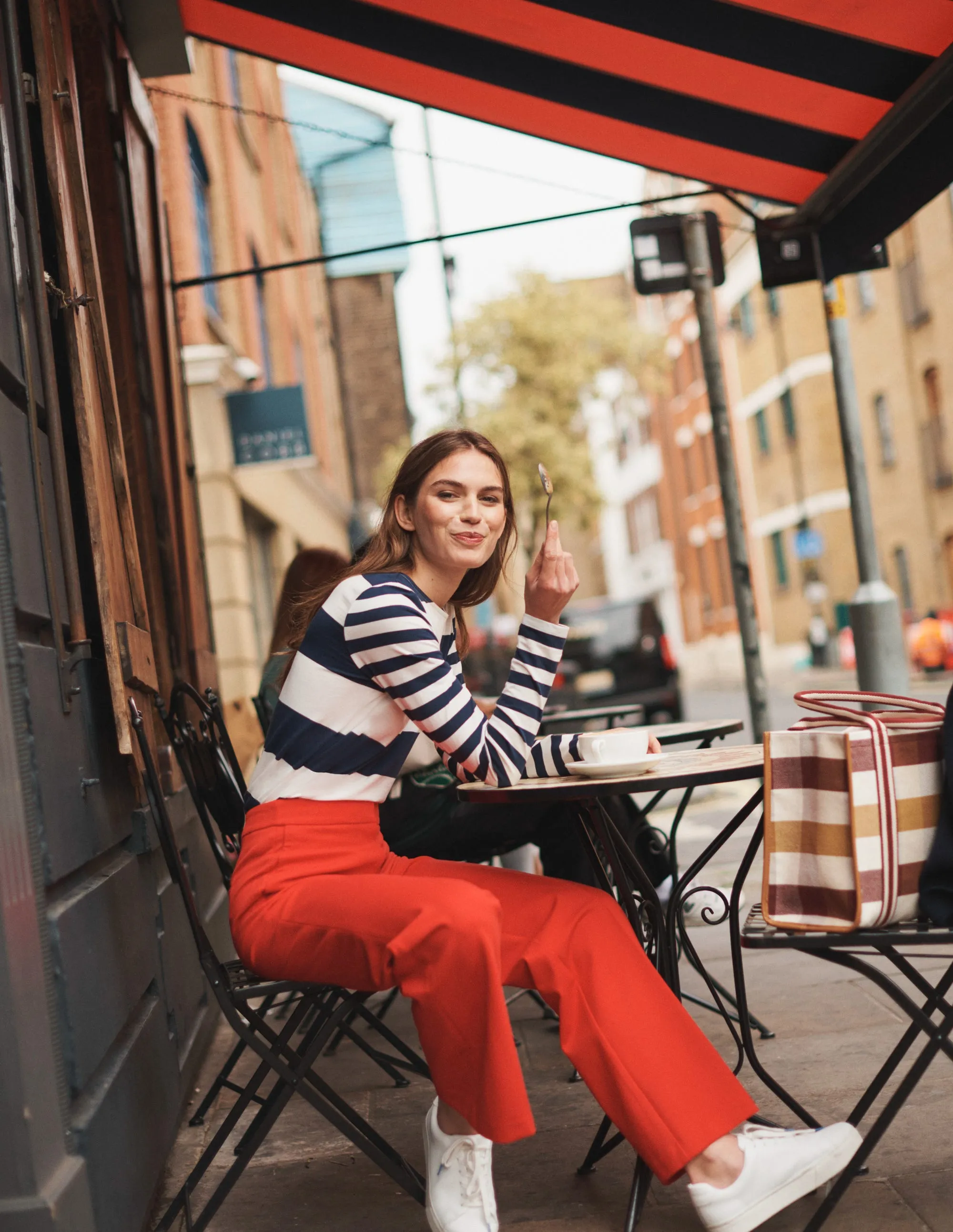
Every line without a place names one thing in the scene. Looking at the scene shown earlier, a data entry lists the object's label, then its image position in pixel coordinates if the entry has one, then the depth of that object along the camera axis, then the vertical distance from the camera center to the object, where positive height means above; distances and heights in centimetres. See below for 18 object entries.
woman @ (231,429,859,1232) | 240 -52
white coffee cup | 278 -29
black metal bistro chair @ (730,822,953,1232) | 240 -78
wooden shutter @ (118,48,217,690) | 511 +133
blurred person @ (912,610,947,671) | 1994 -113
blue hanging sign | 1227 +210
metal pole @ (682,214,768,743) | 735 +59
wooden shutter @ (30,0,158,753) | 299 +70
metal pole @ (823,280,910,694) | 661 -6
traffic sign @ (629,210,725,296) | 744 +196
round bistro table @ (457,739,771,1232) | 265 -52
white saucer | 275 -33
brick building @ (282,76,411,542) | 2841 +1024
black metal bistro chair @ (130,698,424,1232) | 265 -82
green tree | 2928 +560
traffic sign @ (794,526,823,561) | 2817 +88
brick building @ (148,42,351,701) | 1136 +299
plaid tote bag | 242 -44
